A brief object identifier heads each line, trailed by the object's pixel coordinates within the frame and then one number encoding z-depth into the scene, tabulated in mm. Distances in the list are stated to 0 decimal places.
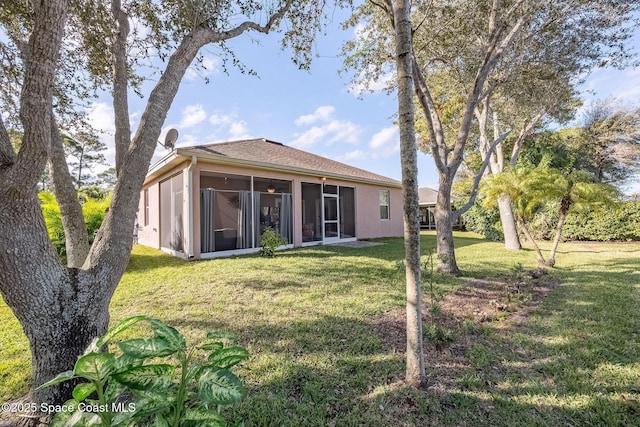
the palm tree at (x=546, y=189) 6133
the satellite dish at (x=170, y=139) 8773
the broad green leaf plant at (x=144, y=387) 967
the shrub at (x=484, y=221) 14719
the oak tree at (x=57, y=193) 1807
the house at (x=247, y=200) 8172
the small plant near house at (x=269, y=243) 8352
